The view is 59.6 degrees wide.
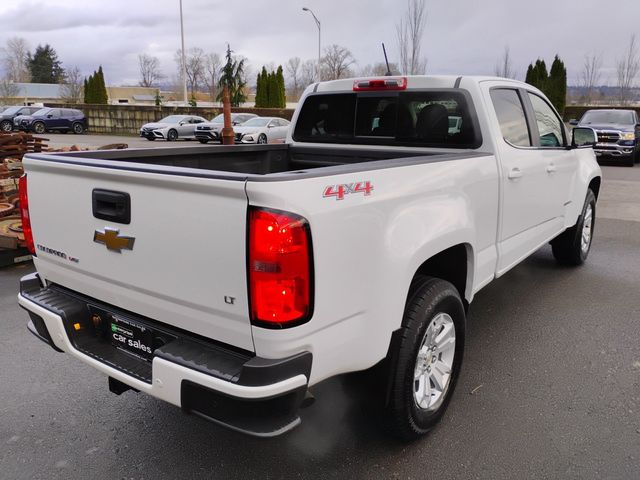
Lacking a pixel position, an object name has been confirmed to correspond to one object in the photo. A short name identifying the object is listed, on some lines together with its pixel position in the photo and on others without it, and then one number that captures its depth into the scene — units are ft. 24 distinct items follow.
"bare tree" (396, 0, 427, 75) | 92.32
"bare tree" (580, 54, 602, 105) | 160.40
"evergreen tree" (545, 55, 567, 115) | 110.73
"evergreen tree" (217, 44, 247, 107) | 172.45
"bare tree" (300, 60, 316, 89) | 266.57
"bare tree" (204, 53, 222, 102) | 298.56
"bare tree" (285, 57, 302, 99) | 285.97
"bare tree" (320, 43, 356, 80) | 219.94
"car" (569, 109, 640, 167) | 56.54
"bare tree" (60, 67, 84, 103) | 185.41
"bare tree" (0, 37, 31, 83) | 284.82
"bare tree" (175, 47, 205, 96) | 315.78
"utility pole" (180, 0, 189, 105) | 135.44
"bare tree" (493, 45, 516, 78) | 124.57
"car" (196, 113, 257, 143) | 90.53
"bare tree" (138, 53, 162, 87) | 357.82
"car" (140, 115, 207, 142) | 93.86
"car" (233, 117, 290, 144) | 78.48
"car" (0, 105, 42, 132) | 103.71
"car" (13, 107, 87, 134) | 103.50
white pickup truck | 6.91
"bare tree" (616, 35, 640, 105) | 147.54
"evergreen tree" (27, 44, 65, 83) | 313.12
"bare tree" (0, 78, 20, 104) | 166.06
